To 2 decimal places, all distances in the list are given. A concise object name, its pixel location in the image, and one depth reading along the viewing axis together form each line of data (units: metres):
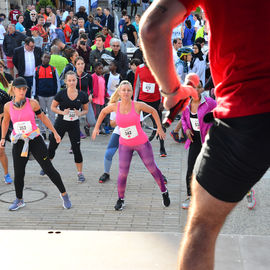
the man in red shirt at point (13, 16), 19.66
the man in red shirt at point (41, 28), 15.87
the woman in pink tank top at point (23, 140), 6.65
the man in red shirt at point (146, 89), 9.76
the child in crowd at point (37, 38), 14.49
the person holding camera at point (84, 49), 13.43
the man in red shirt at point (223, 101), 1.58
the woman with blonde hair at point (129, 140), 6.70
